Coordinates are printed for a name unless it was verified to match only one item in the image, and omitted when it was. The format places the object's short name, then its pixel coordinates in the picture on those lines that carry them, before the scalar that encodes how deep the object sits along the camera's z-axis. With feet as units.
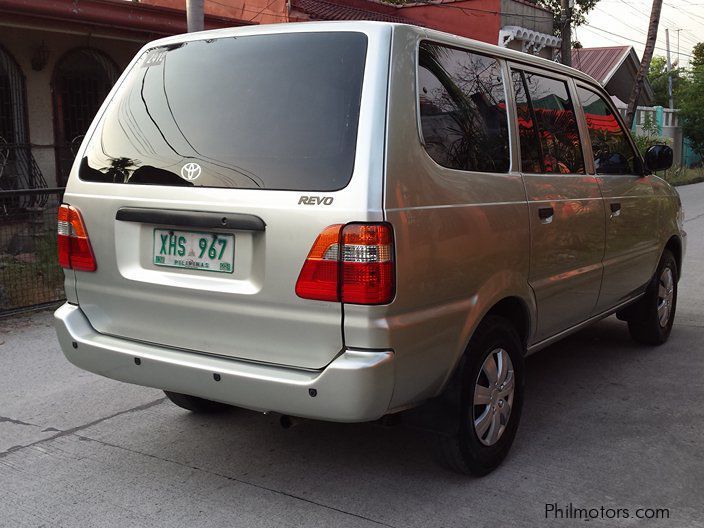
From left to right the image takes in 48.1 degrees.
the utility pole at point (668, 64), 138.21
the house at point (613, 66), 97.66
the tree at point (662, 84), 156.21
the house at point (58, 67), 34.96
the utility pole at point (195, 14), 26.18
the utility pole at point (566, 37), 65.36
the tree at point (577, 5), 98.53
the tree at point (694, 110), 115.85
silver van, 9.61
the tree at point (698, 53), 206.80
